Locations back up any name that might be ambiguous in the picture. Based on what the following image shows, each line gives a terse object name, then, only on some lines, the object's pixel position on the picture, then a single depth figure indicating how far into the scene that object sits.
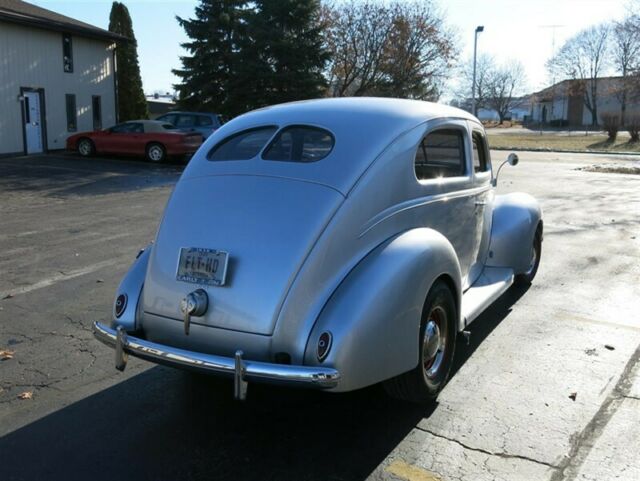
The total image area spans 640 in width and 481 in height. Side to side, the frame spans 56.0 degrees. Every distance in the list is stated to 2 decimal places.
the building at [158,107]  51.69
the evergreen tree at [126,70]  32.84
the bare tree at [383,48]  33.81
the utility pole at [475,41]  36.84
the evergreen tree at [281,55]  28.31
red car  20.19
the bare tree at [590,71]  75.94
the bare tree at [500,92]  98.62
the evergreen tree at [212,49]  30.83
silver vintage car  3.29
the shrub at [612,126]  38.44
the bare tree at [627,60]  43.06
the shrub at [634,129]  37.75
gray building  21.45
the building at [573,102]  78.06
